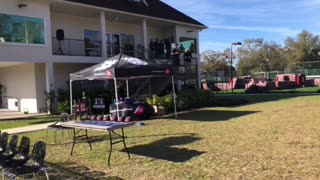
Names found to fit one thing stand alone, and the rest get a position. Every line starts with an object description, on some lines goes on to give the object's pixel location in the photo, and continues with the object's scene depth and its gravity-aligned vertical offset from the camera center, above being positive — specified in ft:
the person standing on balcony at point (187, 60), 61.20 +4.72
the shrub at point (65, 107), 45.98 -3.71
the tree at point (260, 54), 195.64 +18.01
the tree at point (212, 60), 191.78 +14.09
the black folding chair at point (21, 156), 14.75 -3.80
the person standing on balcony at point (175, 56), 52.38 +4.84
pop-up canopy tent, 31.69 +1.59
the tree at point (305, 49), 181.92 +18.78
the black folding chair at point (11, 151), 15.79 -3.74
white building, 46.87 +9.98
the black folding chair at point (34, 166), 13.58 -4.04
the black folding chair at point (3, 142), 16.66 -3.38
